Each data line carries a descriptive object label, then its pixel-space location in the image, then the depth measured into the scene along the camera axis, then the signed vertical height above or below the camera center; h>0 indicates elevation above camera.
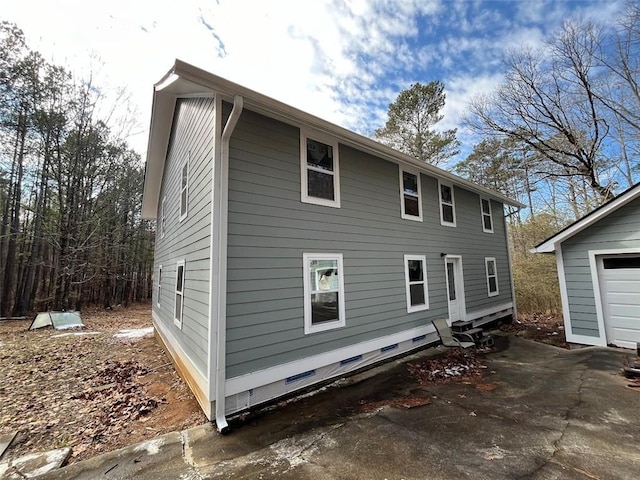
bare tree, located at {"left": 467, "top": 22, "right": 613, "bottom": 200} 11.41 +7.03
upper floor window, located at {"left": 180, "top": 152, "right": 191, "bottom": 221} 5.84 +1.81
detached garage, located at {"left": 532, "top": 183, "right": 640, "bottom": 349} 6.38 -0.21
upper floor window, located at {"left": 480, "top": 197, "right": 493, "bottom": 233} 10.34 +1.95
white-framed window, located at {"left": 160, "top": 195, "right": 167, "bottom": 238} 8.99 +1.95
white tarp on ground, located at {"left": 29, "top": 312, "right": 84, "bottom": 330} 11.39 -1.82
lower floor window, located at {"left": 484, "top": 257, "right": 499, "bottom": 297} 9.96 -0.32
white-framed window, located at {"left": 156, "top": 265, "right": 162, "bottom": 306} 8.95 -0.38
